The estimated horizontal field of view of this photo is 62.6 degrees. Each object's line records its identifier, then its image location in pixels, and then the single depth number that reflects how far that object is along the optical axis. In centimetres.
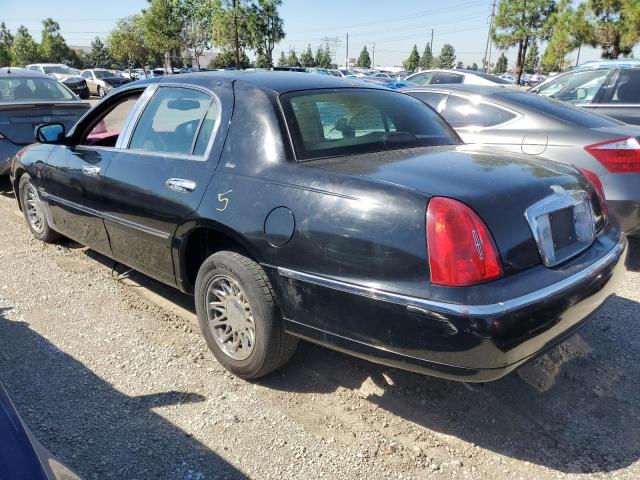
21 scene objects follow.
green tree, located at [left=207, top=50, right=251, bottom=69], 3886
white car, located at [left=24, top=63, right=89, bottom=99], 2325
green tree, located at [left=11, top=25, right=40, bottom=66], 6071
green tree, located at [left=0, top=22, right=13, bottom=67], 5787
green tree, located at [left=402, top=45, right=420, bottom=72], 8997
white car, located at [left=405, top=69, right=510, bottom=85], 1239
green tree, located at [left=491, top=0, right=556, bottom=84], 3020
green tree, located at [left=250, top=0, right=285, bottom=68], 3544
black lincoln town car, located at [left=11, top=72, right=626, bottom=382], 216
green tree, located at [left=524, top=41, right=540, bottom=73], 7262
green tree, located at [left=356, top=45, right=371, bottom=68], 10556
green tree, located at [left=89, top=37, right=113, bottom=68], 7869
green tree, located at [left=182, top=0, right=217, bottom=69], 3719
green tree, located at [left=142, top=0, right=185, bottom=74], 3850
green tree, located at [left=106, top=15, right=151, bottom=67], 5250
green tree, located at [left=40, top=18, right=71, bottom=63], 6359
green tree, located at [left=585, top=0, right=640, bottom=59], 2048
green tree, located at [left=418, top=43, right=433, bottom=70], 9669
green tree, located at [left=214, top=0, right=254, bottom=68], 3469
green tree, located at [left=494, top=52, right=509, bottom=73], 9262
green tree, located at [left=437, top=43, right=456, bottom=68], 9141
